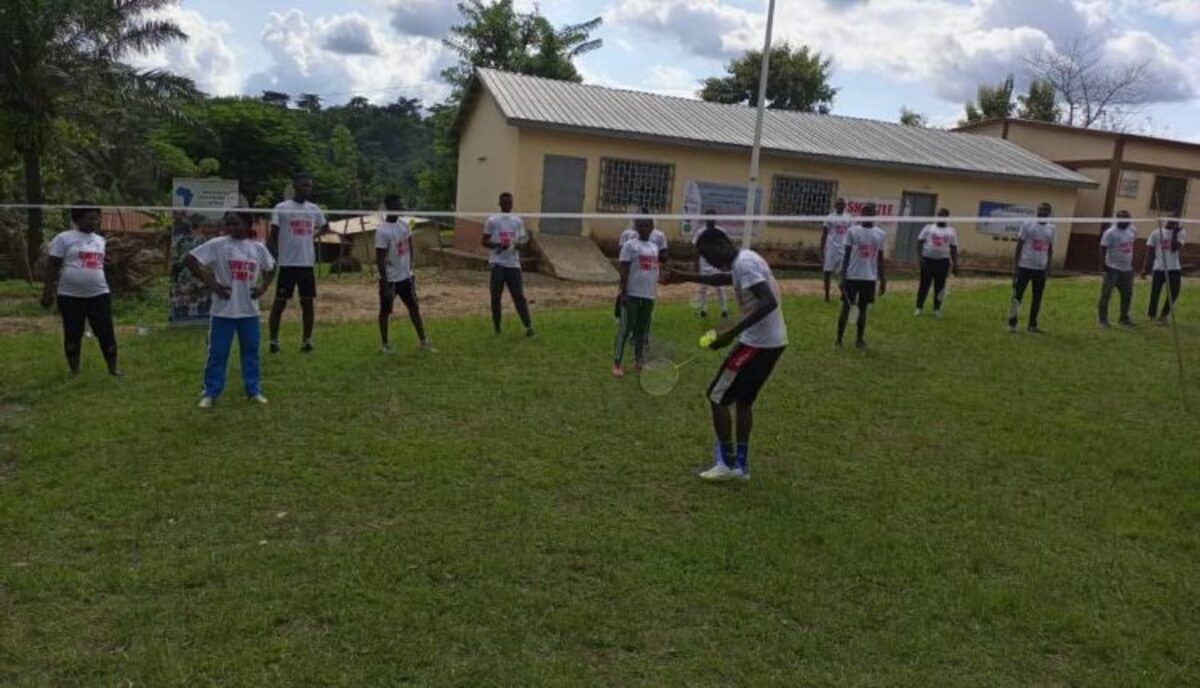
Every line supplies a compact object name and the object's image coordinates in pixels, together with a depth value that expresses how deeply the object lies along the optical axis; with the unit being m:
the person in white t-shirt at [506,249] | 10.95
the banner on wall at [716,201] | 23.34
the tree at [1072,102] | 47.53
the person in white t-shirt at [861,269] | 11.12
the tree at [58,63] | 15.70
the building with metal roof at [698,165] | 22.16
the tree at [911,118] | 50.91
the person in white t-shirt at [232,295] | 7.59
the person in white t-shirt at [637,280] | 9.62
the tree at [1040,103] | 48.03
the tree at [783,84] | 44.97
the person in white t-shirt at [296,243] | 9.49
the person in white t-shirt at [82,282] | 8.65
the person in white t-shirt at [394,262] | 9.98
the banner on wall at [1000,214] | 26.42
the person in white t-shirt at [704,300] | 13.00
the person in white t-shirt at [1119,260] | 13.26
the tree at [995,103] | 47.62
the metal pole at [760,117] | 17.22
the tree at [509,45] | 36.41
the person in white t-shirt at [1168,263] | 13.03
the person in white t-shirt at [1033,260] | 12.55
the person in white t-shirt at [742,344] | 6.02
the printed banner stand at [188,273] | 11.85
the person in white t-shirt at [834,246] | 15.26
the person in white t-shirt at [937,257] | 13.77
